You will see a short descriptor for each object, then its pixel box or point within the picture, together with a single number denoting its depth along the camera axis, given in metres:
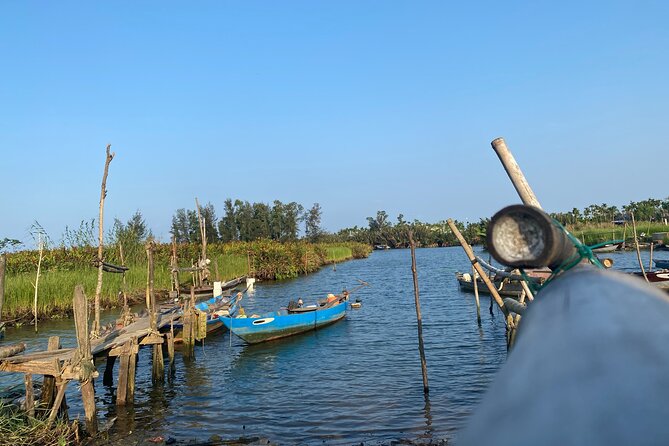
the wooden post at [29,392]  9.63
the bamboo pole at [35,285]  22.77
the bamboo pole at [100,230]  13.82
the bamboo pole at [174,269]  19.91
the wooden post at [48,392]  10.45
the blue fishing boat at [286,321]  18.26
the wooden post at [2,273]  9.07
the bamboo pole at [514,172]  3.17
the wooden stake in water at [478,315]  21.49
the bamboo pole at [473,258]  9.66
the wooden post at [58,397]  8.80
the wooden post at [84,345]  9.27
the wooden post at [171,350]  14.69
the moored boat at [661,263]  28.36
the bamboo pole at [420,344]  12.40
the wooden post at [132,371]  12.17
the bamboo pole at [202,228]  31.91
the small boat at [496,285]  26.34
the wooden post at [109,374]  14.34
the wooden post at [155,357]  13.87
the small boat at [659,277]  18.92
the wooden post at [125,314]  16.43
